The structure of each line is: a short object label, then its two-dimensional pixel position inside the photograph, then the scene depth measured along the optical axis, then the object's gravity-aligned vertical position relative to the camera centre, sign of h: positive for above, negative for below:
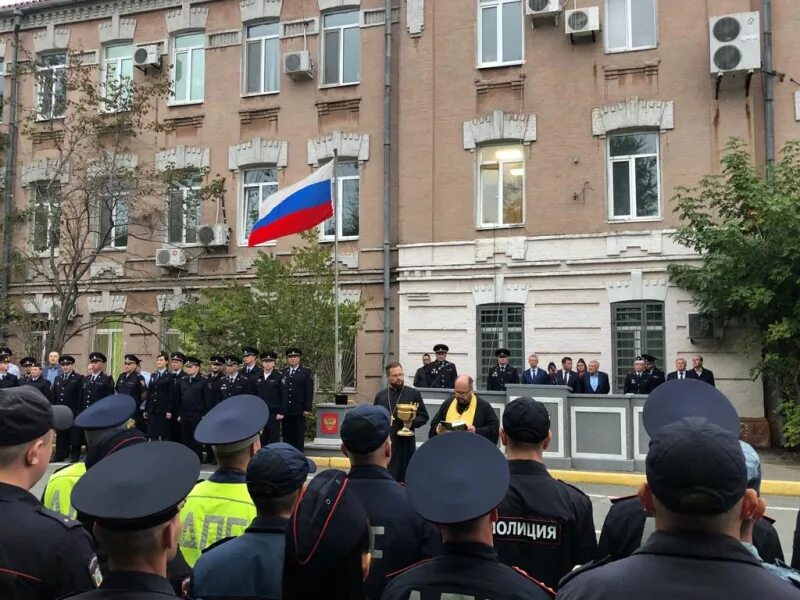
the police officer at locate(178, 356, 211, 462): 14.18 -1.38
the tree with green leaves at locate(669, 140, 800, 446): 13.06 +1.30
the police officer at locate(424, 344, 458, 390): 15.00 -0.85
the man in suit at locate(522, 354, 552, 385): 15.07 -0.91
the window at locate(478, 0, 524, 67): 17.58 +7.22
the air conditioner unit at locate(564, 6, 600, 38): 16.42 +6.95
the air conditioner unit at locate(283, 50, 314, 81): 18.84 +6.89
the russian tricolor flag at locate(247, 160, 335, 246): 15.58 +2.59
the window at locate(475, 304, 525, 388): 16.89 -0.05
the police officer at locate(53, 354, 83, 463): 14.80 -1.41
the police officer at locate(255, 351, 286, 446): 13.85 -1.20
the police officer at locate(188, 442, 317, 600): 3.01 -0.90
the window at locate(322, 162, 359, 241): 18.98 +3.39
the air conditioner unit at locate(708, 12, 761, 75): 15.13 +5.99
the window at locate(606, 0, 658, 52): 16.64 +6.99
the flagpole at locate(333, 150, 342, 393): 15.22 -0.07
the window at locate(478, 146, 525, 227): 17.36 +3.46
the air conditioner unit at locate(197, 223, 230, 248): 19.41 +2.56
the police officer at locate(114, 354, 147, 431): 15.12 -1.11
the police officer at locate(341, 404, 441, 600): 3.41 -0.83
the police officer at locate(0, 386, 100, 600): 2.61 -0.73
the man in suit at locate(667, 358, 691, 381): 14.09 -0.74
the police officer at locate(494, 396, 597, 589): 3.68 -0.94
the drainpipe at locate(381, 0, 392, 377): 17.97 +4.25
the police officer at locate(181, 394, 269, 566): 3.69 -0.83
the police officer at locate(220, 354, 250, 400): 13.95 -0.97
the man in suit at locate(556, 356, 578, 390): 14.96 -0.92
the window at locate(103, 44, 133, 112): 19.30 +7.10
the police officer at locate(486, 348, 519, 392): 15.06 -0.89
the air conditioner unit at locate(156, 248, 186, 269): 19.58 +1.97
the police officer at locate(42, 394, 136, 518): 4.34 -0.64
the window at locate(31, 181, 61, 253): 19.09 +3.03
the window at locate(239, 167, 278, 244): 19.75 +3.77
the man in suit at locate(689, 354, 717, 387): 14.05 -0.79
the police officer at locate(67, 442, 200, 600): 2.17 -0.57
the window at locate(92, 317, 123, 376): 20.70 -0.29
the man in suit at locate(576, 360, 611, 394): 14.76 -1.05
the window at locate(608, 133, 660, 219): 16.44 +3.52
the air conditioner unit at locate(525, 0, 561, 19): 16.70 +7.39
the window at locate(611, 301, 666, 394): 15.89 -0.05
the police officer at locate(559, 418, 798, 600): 1.82 -0.53
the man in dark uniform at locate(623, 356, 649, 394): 14.36 -0.97
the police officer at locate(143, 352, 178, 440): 14.66 -1.51
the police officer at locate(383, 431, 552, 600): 2.43 -0.66
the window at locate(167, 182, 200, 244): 19.64 +3.17
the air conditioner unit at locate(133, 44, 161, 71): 20.39 +7.64
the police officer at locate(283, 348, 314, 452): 13.84 -1.25
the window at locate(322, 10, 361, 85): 19.22 +7.42
